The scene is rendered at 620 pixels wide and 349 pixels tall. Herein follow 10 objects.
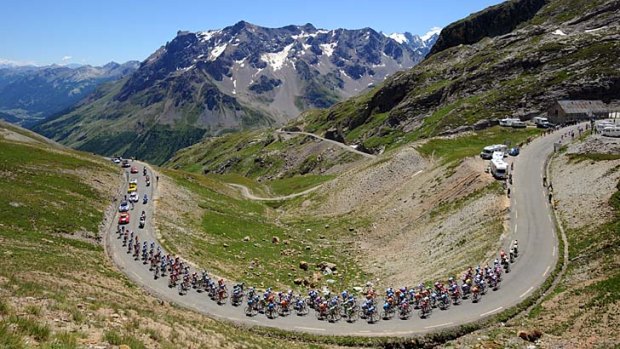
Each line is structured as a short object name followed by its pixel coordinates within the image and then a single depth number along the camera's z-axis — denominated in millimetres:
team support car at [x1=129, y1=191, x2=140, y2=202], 80000
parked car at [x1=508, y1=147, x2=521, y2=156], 86188
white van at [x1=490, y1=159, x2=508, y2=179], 71000
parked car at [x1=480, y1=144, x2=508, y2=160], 83875
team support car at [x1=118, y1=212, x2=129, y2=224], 67538
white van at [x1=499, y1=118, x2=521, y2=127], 122631
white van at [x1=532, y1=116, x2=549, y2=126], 121938
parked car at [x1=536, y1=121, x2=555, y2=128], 119788
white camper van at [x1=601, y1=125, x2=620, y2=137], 82562
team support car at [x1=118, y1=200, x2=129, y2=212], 73188
